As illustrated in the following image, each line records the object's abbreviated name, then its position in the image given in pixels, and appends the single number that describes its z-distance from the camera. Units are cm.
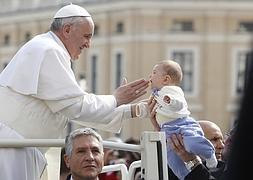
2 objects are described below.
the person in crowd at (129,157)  1889
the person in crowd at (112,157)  1975
